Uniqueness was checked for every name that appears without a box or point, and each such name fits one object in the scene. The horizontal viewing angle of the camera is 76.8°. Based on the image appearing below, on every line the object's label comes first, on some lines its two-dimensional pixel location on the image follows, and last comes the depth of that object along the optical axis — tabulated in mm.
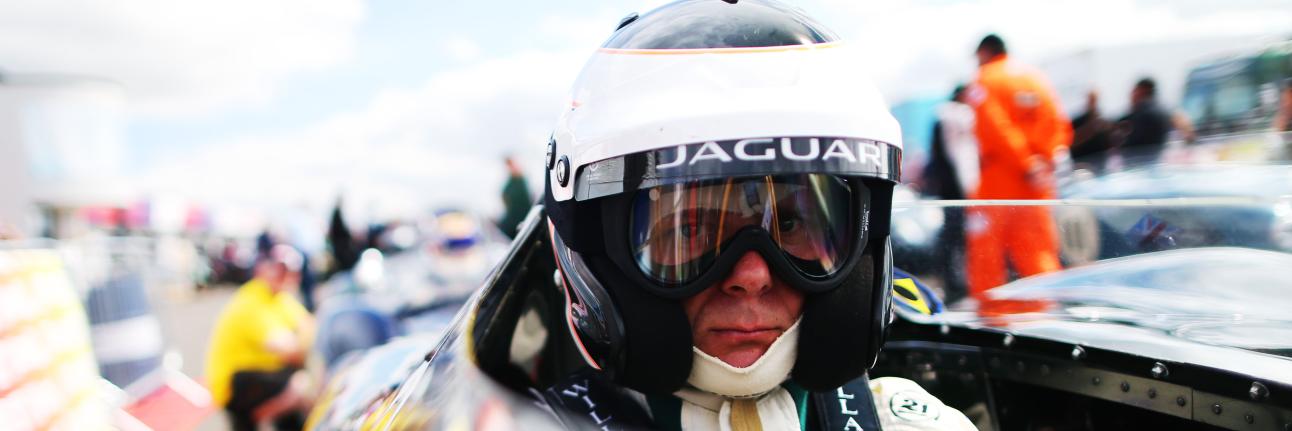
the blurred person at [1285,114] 5281
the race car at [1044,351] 1257
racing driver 1234
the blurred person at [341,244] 7043
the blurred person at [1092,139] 6707
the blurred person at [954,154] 4918
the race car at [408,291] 4629
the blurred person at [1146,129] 6305
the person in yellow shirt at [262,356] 4367
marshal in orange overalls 4273
